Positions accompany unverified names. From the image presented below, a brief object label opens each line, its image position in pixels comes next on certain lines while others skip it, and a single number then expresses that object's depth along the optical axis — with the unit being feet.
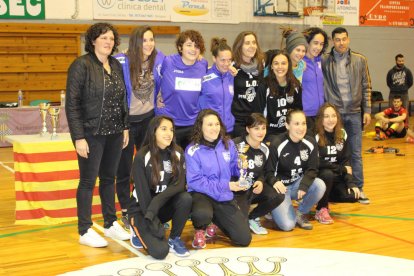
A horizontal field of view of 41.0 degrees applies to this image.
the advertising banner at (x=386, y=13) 50.19
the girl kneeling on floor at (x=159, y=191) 13.05
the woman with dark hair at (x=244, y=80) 15.75
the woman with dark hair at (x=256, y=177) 14.76
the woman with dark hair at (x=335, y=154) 16.79
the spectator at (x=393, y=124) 35.24
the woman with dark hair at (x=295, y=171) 15.38
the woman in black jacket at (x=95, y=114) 13.08
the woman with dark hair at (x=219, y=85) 15.21
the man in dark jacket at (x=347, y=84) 18.13
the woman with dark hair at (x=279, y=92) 15.74
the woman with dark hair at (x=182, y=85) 14.99
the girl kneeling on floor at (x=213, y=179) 13.76
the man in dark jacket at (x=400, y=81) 40.42
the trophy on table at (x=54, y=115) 18.22
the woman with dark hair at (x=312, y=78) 17.10
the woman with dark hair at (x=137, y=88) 14.48
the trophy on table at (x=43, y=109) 19.21
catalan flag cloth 16.35
